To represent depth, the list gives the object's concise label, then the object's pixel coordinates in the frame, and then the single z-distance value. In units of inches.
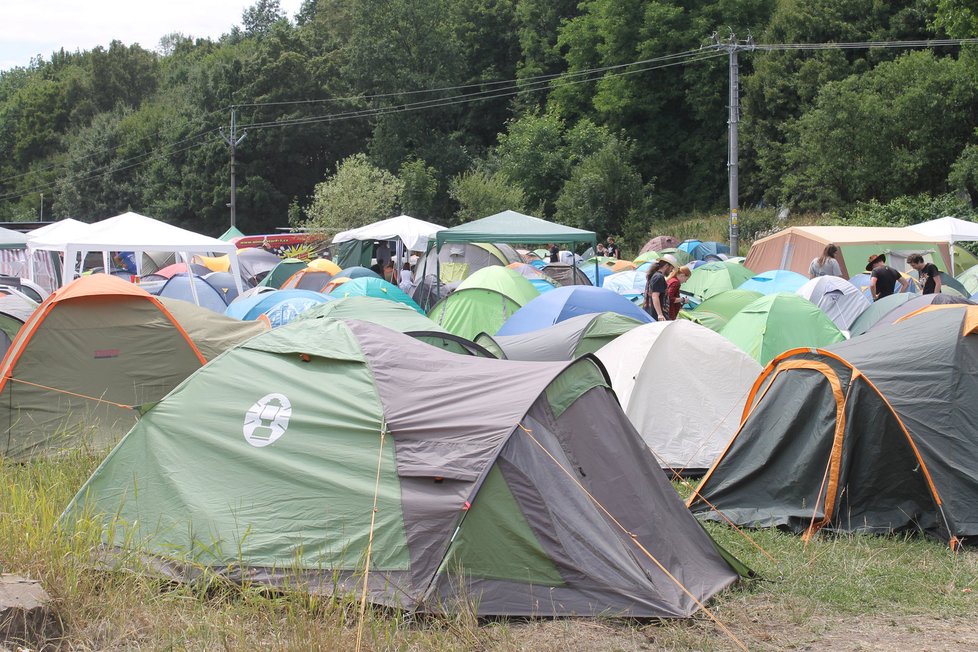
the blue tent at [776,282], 665.0
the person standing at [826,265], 598.9
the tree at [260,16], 3152.1
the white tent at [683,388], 315.9
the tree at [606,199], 1448.1
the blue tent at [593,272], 882.8
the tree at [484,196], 1446.9
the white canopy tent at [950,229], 852.6
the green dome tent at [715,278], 784.3
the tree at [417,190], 1662.2
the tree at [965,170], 1136.2
